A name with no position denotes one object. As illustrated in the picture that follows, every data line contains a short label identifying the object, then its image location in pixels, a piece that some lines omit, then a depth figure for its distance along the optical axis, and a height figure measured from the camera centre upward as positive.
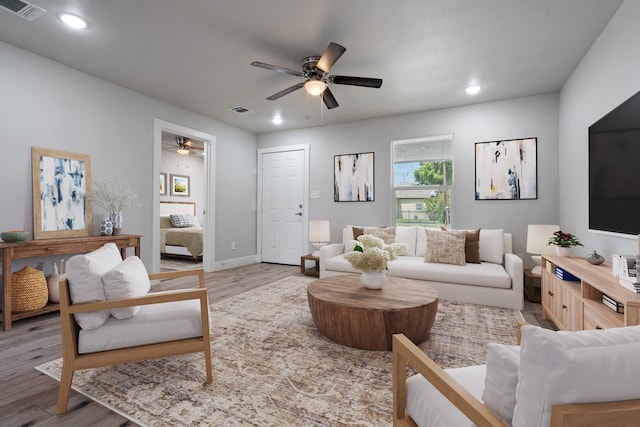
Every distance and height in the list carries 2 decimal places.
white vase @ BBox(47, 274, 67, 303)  2.93 -0.73
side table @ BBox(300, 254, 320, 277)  4.73 -0.91
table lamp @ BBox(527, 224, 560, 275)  3.36 -0.30
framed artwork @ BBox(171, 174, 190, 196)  7.67 +0.71
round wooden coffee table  2.10 -0.74
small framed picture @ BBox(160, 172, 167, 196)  7.40 +0.70
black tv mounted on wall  1.89 +0.30
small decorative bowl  2.59 -0.20
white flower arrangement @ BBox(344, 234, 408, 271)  2.48 -0.35
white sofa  3.17 -0.68
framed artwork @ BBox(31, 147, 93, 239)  3.00 +0.21
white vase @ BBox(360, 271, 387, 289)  2.56 -0.58
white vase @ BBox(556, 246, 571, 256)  2.80 -0.36
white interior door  5.63 +0.12
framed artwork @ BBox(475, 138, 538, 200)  4.00 +0.58
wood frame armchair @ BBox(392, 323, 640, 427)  0.61 -0.51
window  4.54 +0.50
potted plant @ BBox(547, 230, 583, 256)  2.78 -0.29
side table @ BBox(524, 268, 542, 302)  3.47 -0.89
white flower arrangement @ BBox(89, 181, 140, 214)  3.50 +0.19
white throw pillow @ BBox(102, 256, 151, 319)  1.65 -0.42
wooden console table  2.54 -0.35
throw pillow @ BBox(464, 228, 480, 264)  3.70 -0.43
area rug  1.51 -1.01
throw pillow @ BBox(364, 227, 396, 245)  4.28 -0.30
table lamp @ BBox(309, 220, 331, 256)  4.88 -0.31
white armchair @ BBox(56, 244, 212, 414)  1.56 -0.61
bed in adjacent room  5.87 -0.39
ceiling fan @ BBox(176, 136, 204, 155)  6.64 +1.53
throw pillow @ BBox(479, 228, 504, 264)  3.76 -0.43
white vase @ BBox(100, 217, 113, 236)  3.42 -0.17
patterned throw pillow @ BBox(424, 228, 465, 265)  3.64 -0.43
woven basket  2.68 -0.71
